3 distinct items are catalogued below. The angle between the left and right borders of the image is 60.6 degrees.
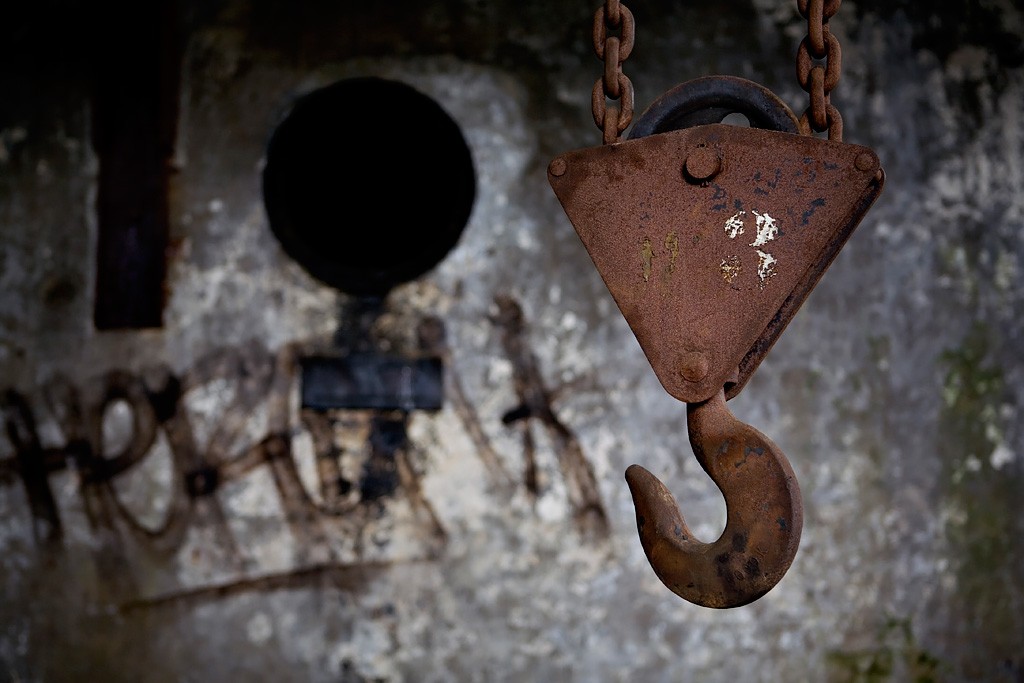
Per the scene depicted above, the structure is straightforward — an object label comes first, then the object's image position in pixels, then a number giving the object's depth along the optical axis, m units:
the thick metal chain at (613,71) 1.09
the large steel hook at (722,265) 0.96
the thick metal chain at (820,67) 1.01
